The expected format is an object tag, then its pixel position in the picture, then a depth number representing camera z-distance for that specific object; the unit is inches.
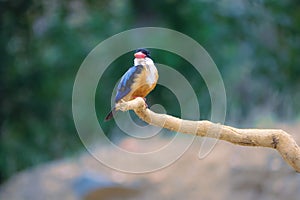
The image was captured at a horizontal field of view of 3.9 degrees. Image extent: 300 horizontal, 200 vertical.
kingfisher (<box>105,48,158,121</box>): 476.6
